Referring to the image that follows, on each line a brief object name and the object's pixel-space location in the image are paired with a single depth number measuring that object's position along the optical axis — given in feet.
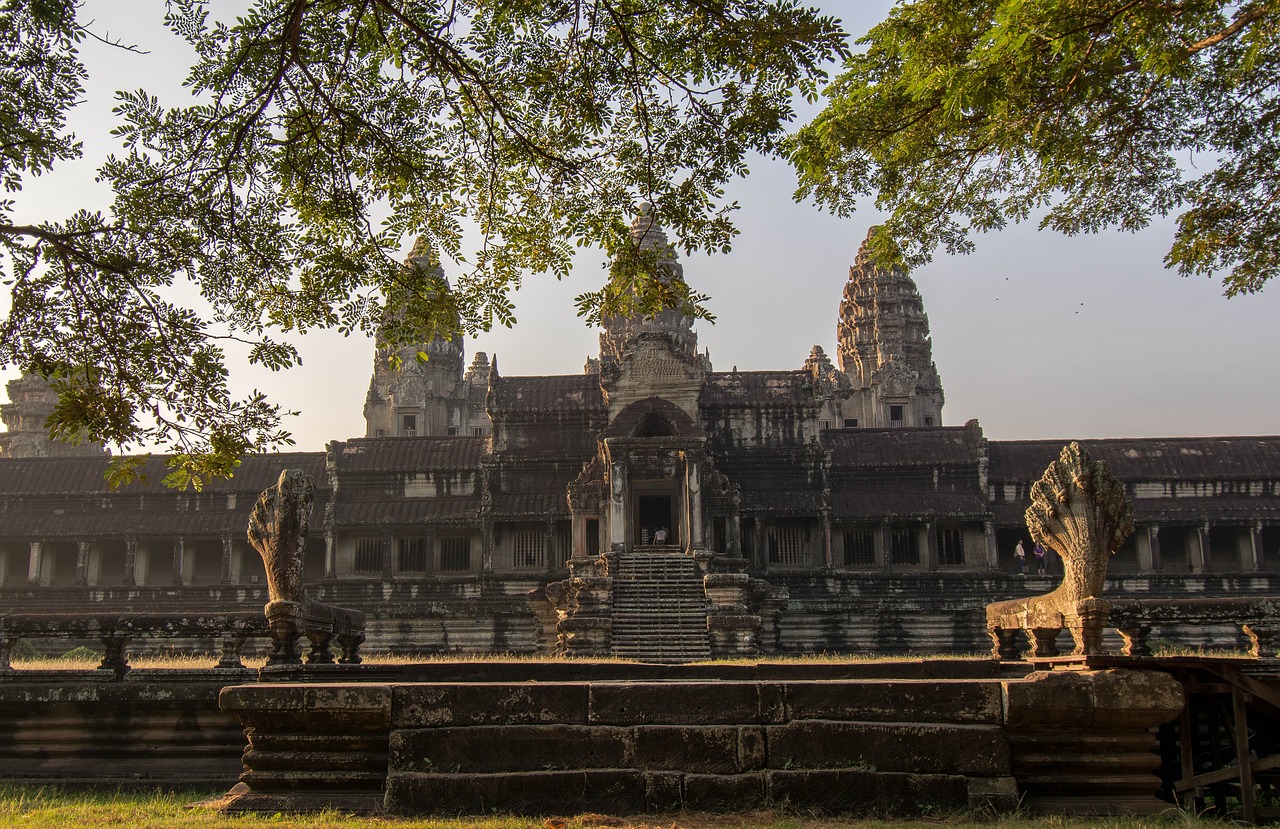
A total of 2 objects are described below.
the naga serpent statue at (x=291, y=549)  35.19
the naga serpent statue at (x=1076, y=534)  30.09
